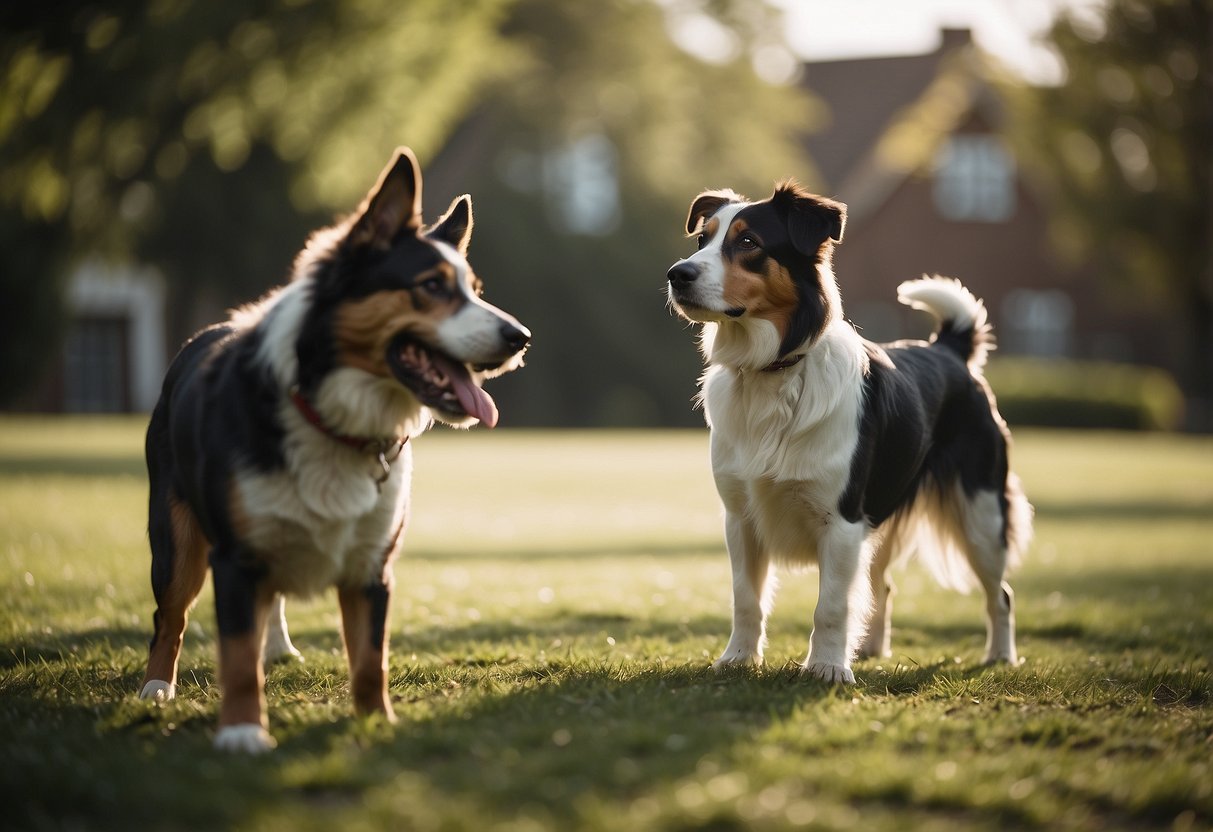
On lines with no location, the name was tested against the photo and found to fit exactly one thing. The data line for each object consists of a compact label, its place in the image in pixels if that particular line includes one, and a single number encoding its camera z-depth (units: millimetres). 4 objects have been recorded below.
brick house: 41125
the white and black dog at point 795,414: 5895
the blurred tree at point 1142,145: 35062
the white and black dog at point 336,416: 4512
